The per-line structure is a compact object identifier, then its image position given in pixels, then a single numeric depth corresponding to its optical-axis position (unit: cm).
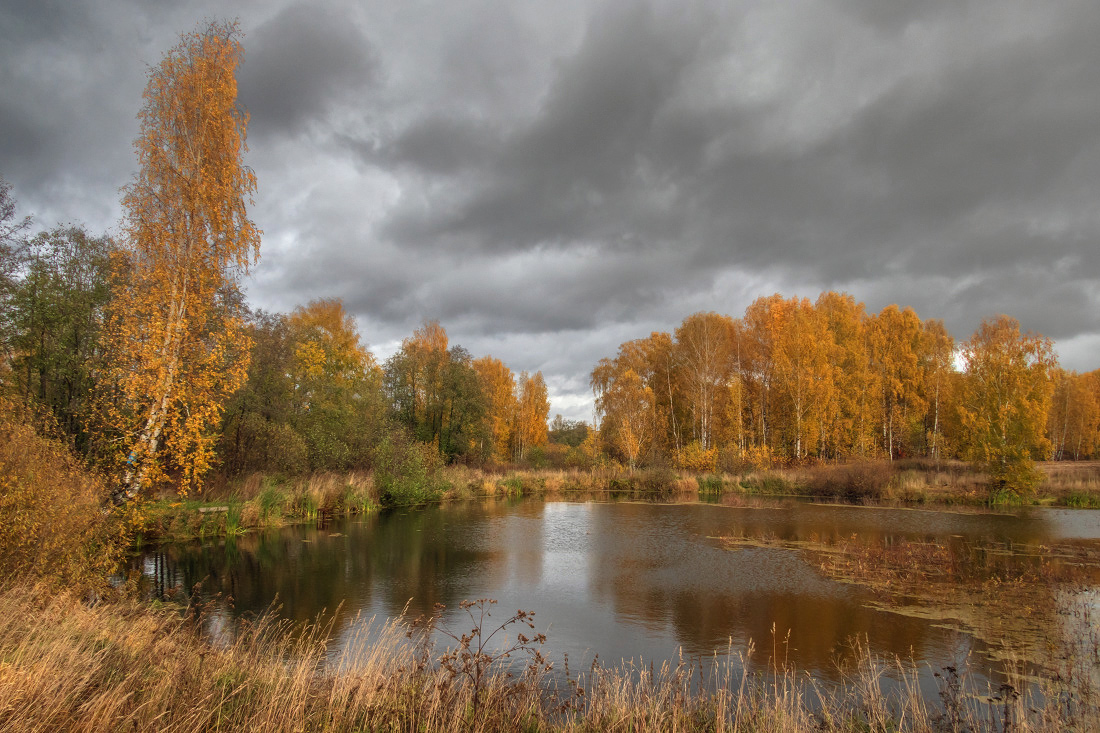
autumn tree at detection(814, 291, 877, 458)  3994
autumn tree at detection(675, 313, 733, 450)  4122
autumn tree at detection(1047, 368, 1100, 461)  5756
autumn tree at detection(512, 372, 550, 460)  6041
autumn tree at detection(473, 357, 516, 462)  5659
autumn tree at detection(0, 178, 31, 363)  1400
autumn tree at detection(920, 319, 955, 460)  4166
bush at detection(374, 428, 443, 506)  2905
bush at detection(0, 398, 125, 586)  704
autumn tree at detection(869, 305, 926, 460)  4234
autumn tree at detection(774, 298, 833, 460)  3844
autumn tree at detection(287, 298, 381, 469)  2780
